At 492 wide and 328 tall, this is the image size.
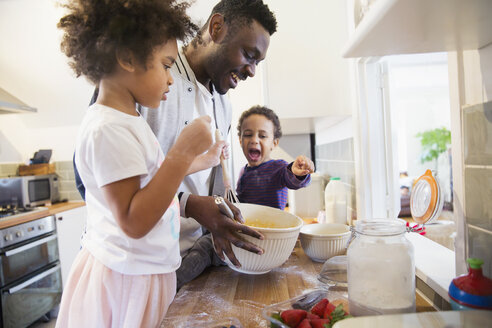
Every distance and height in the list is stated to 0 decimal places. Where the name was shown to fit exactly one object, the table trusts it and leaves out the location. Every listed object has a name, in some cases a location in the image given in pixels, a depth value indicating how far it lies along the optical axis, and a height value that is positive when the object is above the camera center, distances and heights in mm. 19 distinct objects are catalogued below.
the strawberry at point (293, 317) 520 -245
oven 2016 -653
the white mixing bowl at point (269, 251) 718 -193
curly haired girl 563 +16
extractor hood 2395 +529
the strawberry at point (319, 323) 503 -249
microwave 2525 -119
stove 2135 -248
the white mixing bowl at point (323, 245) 870 -221
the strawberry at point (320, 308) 555 -248
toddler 1402 +1
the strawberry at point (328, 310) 542 -249
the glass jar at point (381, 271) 532 -186
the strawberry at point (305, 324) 495 -245
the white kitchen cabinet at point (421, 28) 376 +180
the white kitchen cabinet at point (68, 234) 2541 -480
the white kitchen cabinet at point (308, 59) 1506 +483
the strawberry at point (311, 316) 527 -248
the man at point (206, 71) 876 +284
